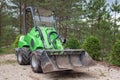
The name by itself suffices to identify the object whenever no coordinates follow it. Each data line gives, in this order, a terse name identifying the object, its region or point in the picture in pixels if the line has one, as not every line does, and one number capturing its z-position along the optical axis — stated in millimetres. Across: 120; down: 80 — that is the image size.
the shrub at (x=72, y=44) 7234
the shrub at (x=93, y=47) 6672
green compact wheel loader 4206
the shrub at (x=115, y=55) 5936
